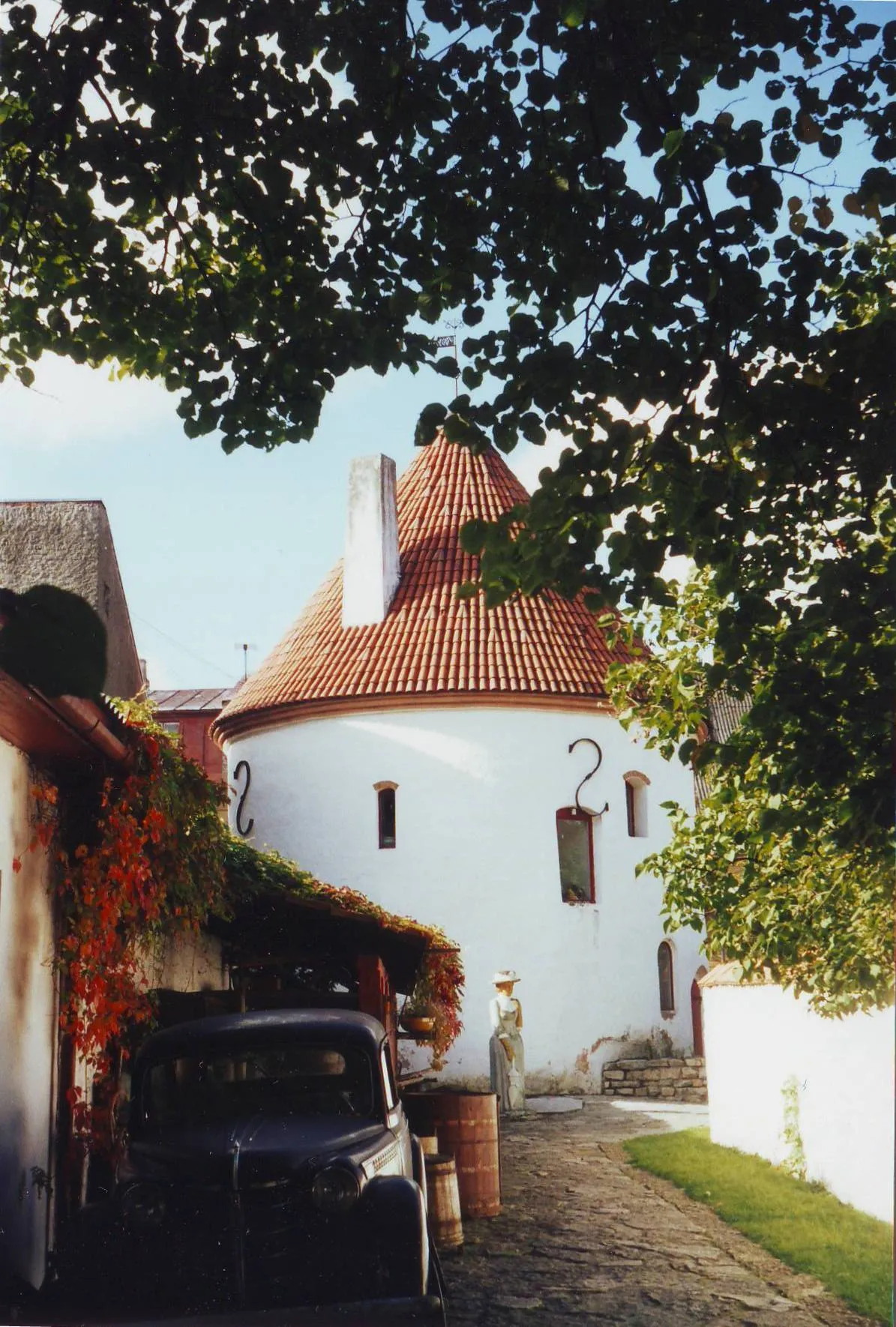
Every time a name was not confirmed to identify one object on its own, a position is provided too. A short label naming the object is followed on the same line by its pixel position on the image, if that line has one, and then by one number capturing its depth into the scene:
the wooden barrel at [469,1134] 9.92
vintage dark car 5.58
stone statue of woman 18.25
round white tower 22.14
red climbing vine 6.93
